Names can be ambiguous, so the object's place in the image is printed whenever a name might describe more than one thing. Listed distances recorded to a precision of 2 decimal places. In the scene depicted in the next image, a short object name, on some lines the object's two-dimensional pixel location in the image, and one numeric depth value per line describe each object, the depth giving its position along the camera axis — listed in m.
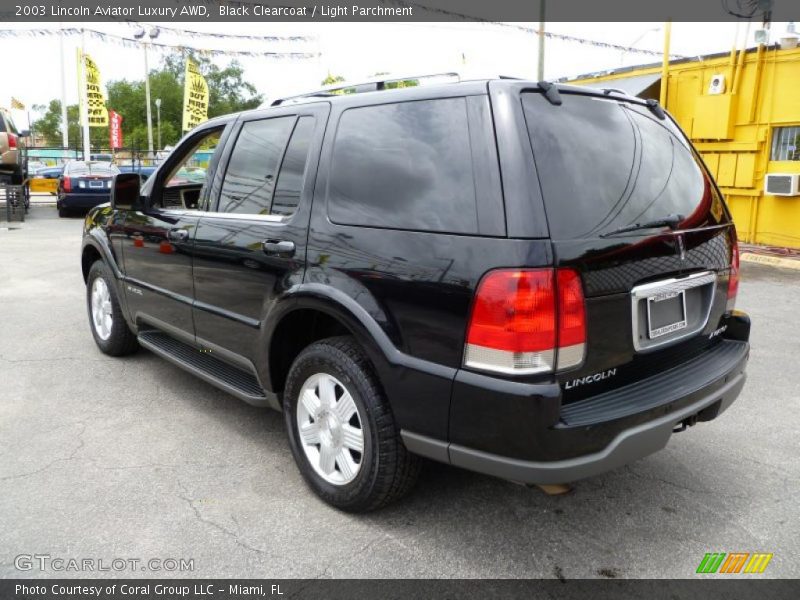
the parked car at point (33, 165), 30.54
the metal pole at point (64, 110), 35.52
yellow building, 10.45
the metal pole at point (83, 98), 21.47
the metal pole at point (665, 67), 11.76
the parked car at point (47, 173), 28.52
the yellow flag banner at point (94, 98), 21.50
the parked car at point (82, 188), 16.88
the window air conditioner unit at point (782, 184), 10.20
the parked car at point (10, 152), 15.36
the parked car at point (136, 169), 21.90
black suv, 2.28
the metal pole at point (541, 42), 15.21
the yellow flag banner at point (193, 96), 19.70
